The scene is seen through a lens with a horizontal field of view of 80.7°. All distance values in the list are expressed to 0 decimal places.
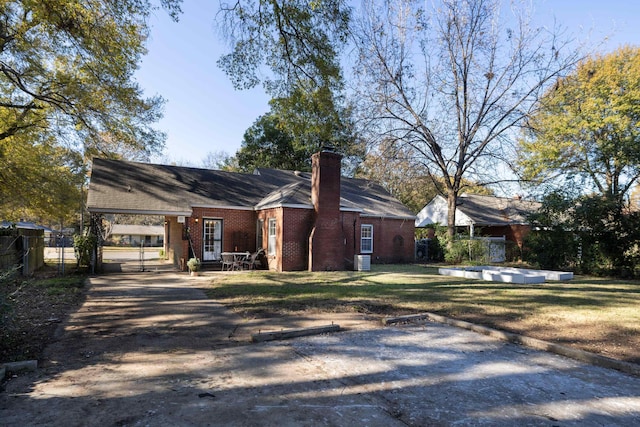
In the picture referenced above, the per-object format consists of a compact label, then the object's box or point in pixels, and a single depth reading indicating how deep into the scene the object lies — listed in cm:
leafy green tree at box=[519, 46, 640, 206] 2159
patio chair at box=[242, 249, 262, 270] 1698
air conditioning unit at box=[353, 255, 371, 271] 1733
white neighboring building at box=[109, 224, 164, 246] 5312
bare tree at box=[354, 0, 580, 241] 2084
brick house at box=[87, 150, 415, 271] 1633
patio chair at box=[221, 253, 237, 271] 1666
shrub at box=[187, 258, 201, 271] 1506
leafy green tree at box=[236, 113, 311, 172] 3494
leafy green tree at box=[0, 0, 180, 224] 977
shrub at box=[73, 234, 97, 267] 1509
